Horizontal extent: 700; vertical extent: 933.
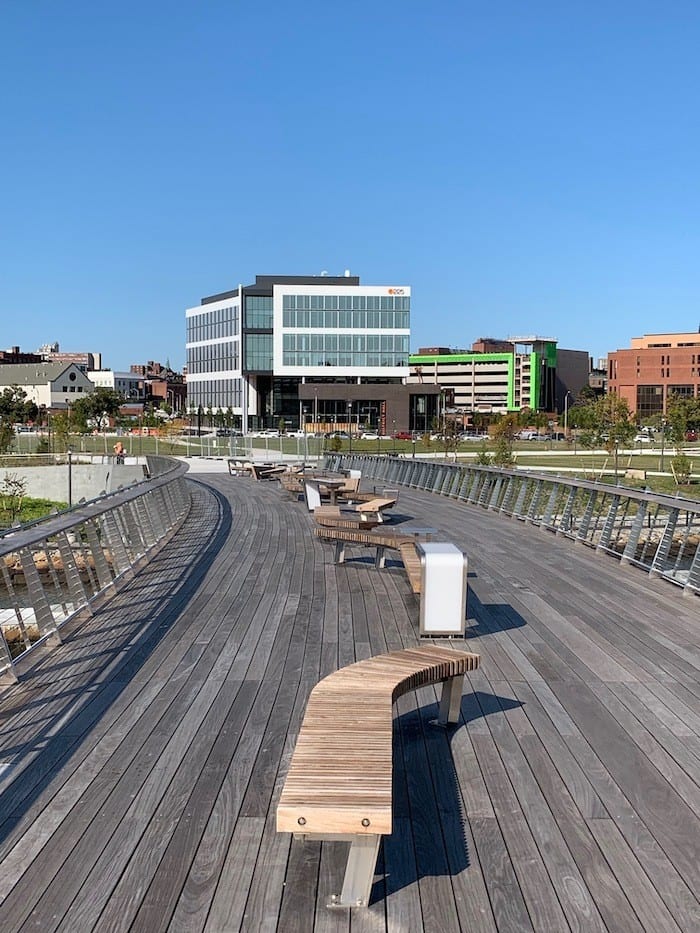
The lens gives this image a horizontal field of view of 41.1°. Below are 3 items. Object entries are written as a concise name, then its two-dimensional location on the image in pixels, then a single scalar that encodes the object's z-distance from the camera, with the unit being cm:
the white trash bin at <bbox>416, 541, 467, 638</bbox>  743
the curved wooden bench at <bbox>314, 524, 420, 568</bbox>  1025
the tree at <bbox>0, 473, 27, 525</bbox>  3678
